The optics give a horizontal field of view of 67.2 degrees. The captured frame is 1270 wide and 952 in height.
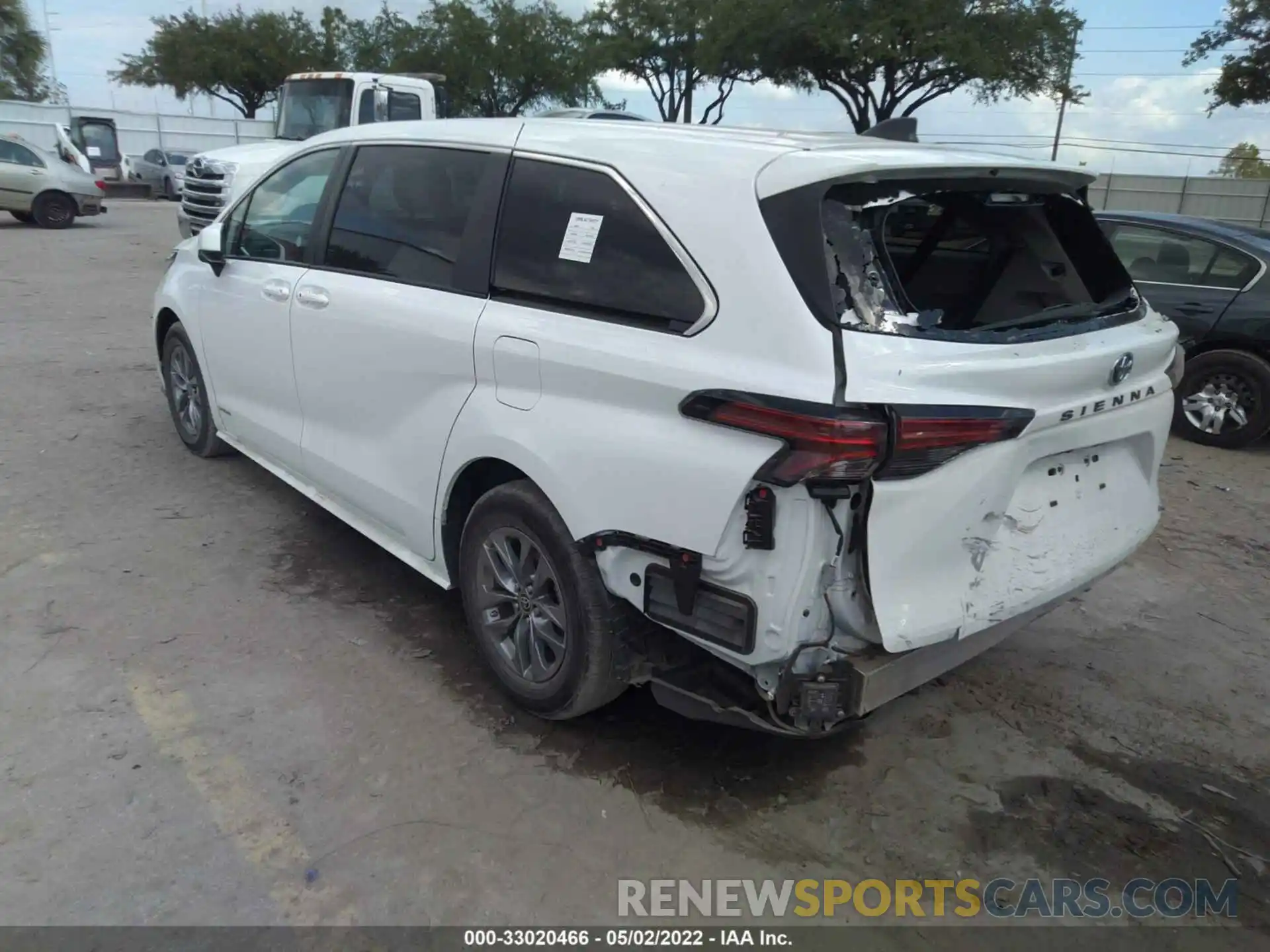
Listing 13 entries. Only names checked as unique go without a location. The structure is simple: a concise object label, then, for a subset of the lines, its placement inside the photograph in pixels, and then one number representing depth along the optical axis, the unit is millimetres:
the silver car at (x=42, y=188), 17641
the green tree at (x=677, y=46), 30125
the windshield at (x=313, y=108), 13102
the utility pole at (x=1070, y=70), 28469
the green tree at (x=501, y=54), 35594
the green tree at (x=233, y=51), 41344
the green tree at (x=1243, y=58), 22172
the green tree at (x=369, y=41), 37344
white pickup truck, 11492
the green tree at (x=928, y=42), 26688
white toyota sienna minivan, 2449
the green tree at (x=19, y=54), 42375
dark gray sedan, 6961
